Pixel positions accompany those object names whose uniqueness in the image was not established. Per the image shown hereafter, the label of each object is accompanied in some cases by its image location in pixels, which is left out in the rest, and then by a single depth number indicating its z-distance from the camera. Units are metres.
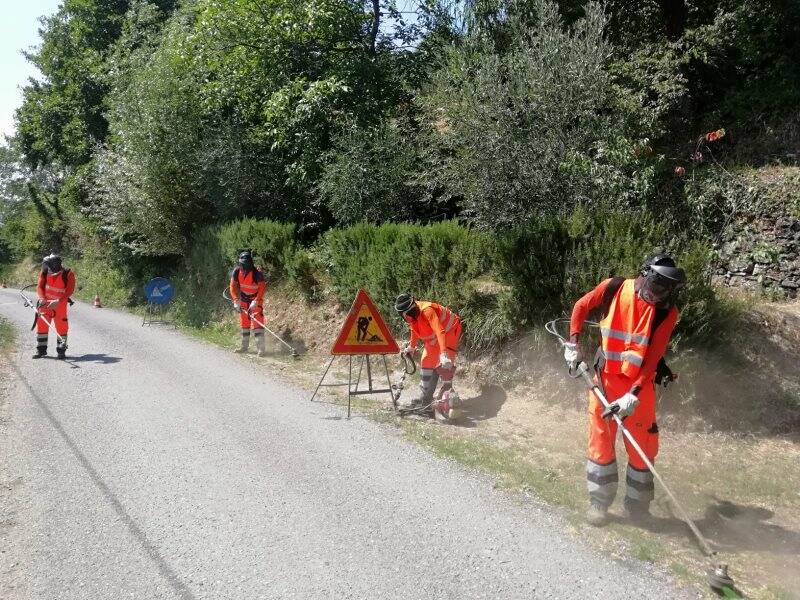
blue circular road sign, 18.11
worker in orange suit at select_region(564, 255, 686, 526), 4.89
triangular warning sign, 8.21
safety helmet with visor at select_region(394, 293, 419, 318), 7.75
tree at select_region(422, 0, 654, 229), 9.26
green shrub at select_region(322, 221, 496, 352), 9.59
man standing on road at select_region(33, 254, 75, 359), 11.73
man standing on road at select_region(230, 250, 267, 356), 12.51
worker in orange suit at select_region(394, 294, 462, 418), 7.77
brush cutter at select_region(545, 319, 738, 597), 3.91
